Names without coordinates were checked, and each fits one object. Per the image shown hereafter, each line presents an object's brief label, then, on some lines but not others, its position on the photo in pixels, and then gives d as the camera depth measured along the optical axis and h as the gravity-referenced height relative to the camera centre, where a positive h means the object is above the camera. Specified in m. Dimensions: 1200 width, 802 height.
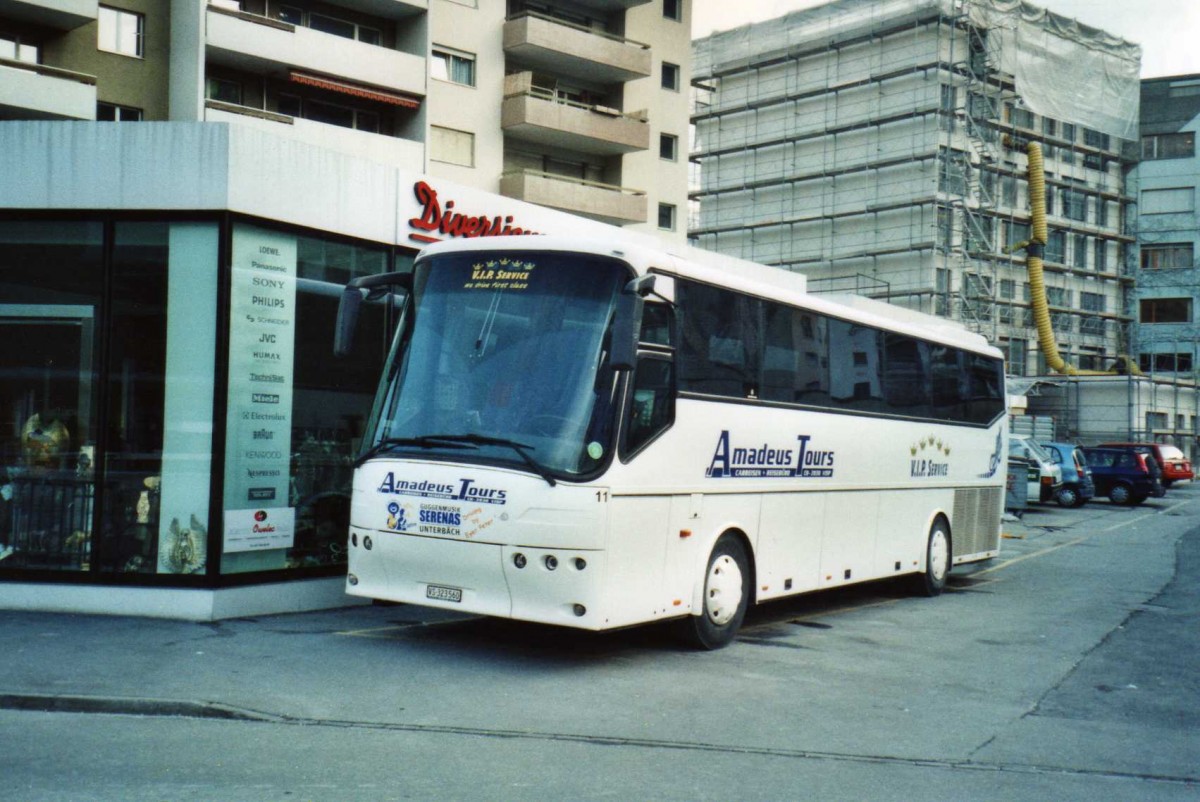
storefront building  11.22 +0.44
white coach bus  9.20 -0.09
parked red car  42.06 -0.61
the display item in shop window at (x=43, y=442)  11.43 -0.24
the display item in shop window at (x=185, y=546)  11.26 -1.11
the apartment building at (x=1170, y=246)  72.19 +11.23
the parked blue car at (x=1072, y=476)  35.78 -0.96
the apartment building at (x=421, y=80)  32.16 +9.58
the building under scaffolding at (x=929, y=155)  57.62 +13.69
